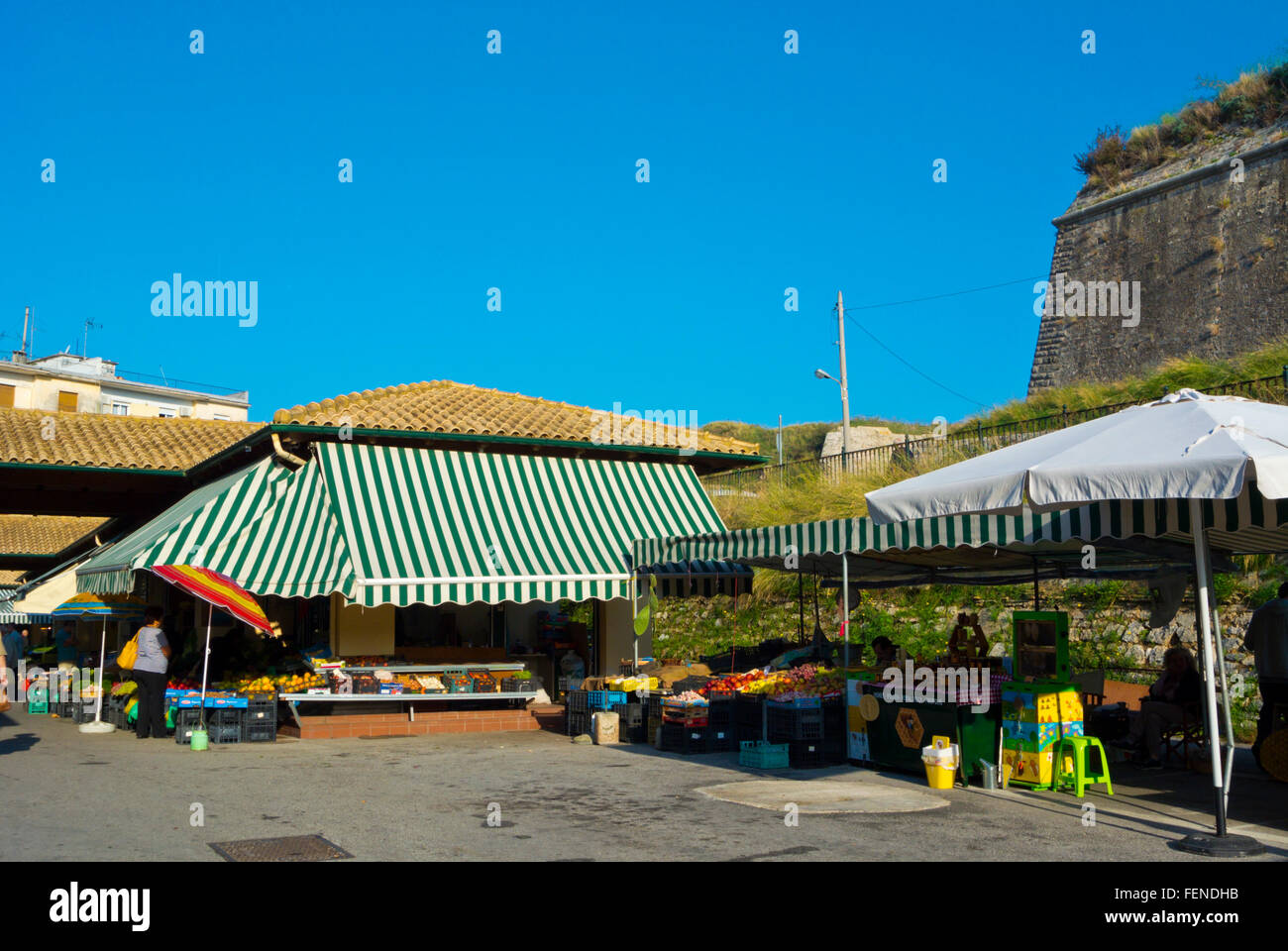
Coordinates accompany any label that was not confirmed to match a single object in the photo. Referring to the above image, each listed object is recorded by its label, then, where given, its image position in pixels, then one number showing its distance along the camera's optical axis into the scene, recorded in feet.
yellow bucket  33.24
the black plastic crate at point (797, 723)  39.04
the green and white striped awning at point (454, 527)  49.14
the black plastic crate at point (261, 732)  47.06
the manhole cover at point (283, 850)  23.81
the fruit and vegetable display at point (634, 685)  48.14
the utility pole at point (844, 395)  109.40
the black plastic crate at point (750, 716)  42.03
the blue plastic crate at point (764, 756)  38.58
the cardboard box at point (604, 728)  46.32
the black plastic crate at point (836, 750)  39.40
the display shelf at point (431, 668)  51.88
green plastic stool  32.14
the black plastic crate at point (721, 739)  43.50
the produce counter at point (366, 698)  48.49
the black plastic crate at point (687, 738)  43.32
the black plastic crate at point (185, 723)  46.11
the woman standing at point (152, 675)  47.67
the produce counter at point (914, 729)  33.76
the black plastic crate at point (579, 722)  48.55
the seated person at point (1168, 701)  38.14
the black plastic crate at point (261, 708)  47.21
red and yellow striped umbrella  43.86
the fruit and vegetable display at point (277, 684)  48.91
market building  49.73
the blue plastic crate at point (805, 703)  39.32
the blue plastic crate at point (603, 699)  48.29
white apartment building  204.03
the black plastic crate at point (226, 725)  46.75
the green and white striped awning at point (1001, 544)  29.76
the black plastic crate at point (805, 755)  38.91
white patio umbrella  23.95
